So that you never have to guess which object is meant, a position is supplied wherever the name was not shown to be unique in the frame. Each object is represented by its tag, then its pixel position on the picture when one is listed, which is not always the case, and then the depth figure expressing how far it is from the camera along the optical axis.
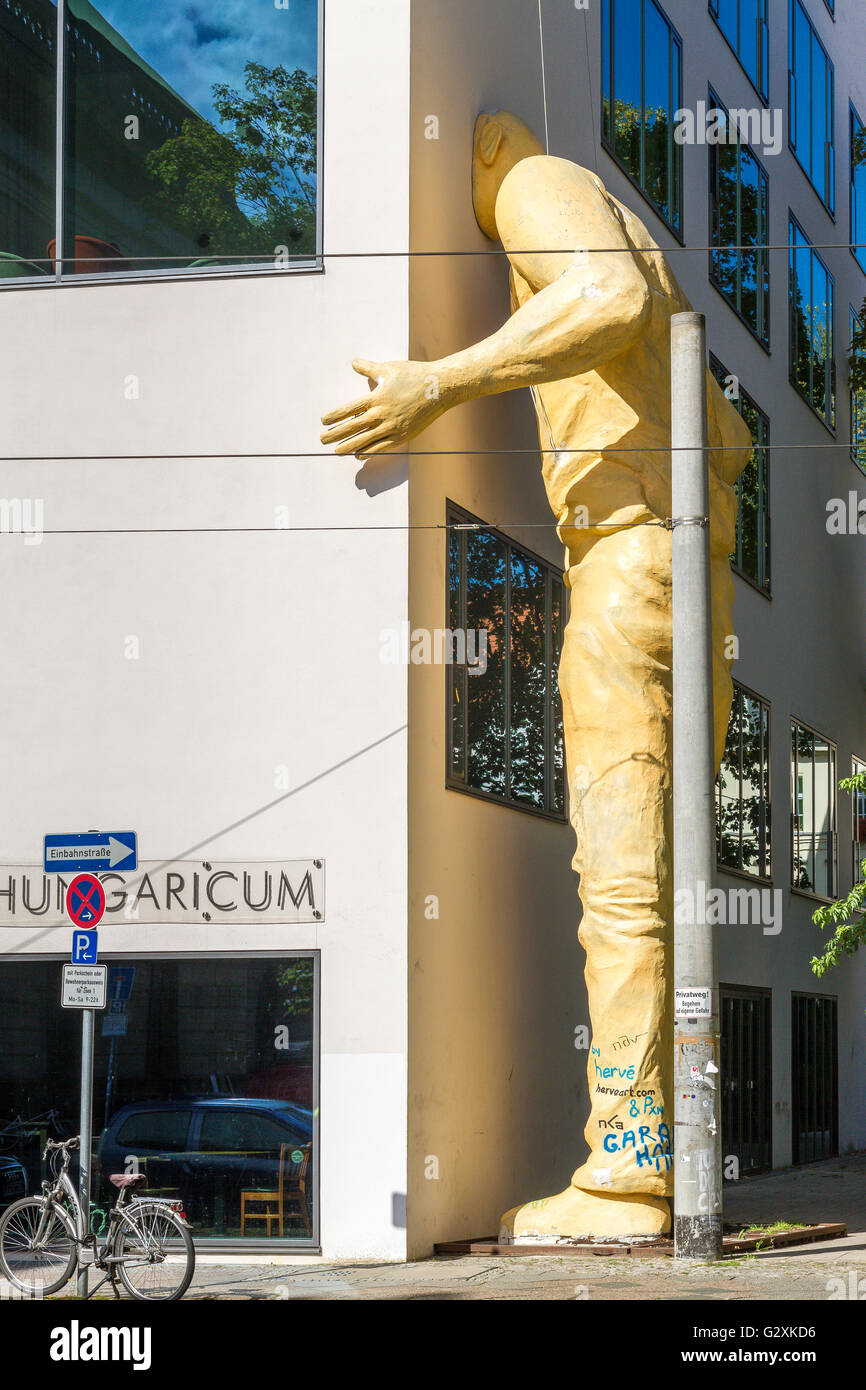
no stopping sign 12.37
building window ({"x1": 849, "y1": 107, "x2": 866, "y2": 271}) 35.50
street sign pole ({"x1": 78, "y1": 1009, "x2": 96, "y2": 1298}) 11.69
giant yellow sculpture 14.85
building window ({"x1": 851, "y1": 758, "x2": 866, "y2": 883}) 32.97
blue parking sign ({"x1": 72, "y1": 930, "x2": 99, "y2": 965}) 12.34
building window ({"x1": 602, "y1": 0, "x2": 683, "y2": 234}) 21.11
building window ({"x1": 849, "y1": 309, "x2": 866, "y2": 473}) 34.50
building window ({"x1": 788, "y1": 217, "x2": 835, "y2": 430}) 30.31
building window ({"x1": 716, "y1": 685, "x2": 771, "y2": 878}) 25.25
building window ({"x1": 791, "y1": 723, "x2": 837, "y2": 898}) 29.25
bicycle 11.71
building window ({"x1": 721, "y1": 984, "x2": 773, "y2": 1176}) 23.91
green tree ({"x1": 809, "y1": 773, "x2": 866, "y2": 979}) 18.52
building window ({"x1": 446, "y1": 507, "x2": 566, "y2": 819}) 16.25
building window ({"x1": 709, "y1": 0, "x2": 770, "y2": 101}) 26.98
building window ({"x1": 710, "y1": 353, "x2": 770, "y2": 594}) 26.41
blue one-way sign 12.34
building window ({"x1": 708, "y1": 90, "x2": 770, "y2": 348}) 25.98
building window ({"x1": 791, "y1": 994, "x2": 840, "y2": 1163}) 27.98
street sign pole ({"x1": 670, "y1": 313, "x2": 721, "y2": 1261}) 13.76
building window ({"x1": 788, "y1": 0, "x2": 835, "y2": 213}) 31.39
